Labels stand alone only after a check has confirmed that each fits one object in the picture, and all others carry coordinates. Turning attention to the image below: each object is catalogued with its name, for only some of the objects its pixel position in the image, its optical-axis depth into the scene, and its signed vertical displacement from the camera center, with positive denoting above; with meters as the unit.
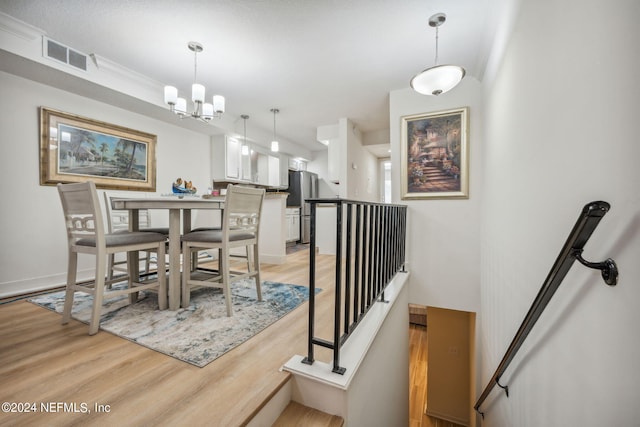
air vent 2.31 +1.43
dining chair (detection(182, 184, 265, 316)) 1.82 -0.21
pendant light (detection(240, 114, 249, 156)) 4.60 +1.11
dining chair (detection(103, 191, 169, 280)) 2.42 -0.17
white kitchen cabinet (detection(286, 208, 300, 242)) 5.72 -0.37
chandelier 2.43 +1.07
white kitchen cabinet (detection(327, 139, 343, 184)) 4.82 +0.94
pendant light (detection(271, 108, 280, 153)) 4.02 +1.53
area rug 1.42 -0.76
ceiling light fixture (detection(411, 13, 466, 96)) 2.02 +1.06
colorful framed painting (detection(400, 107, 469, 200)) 2.99 +0.65
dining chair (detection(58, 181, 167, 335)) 1.55 -0.23
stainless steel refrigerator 6.16 +0.34
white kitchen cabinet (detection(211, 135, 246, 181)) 4.38 +0.86
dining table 1.77 -0.05
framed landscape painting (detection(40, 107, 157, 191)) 2.66 +0.64
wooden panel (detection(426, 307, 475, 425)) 3.76 -2.33
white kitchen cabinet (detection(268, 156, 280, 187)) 5.57 +0.81
